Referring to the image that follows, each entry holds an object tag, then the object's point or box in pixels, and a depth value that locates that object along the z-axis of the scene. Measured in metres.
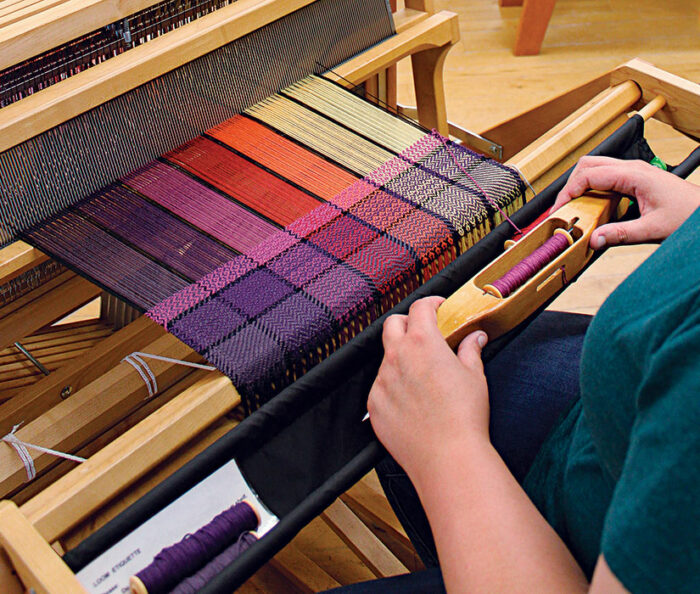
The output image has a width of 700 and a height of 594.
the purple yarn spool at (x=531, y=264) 0.83
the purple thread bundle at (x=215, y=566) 0.65
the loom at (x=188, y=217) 0.72
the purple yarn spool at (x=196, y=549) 0.64
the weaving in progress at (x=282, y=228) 0.87
